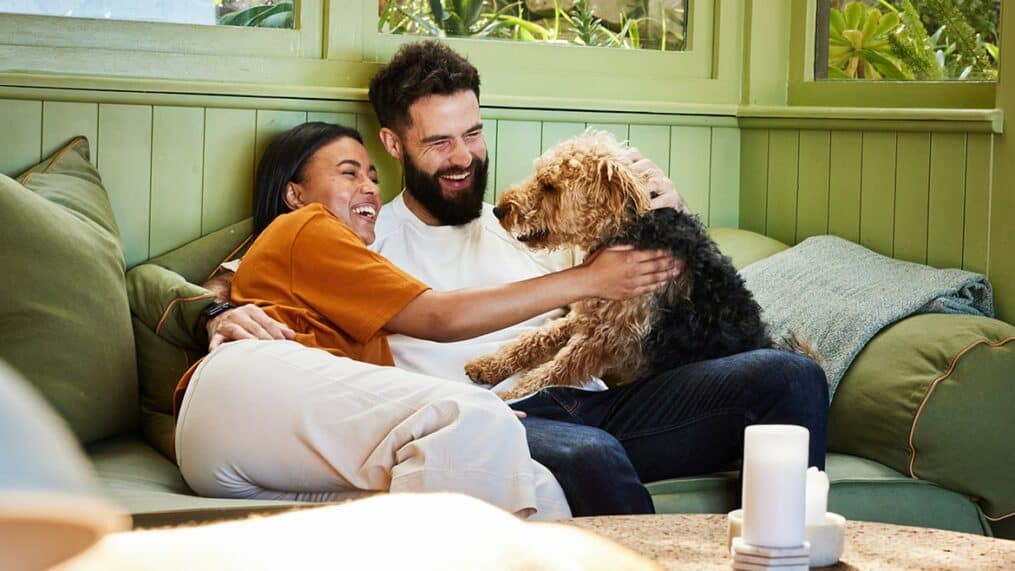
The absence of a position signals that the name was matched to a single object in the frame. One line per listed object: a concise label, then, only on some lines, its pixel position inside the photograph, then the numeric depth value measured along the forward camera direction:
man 2.28
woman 2.01
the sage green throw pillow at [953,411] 2.47
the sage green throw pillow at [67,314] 2.30
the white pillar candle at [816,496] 1.45
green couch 2.32
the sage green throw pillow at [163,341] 2.53
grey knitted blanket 2.70
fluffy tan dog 2.59
